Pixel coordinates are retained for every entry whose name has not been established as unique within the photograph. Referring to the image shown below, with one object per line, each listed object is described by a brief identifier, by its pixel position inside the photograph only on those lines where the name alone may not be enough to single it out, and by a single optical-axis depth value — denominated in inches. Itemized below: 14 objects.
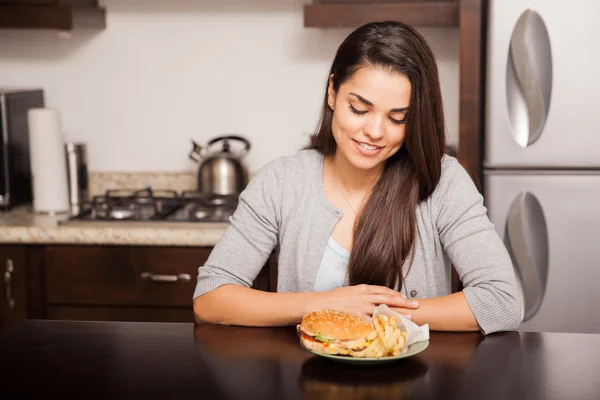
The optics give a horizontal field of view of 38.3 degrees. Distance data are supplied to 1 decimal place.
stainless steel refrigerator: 104.5
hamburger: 57.3
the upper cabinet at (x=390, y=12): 113.9
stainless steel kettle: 123.3
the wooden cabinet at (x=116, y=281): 110.9
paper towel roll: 120.9
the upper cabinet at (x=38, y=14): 119.6
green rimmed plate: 56.2
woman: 68.0
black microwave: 121.0
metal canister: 128.0
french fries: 56.7
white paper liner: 59.4
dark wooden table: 53.1
